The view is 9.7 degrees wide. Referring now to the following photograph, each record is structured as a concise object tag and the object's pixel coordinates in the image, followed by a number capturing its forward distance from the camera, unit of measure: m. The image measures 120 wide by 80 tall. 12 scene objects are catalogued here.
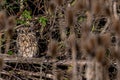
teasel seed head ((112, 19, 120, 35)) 3.03
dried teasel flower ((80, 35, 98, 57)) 2.85
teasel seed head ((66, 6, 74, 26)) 3.21
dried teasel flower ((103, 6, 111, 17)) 3.42
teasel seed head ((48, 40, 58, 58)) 3.31
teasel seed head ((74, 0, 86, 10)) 3.33
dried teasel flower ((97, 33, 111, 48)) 2.92
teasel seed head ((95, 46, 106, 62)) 2.82
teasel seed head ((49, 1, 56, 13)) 3.70
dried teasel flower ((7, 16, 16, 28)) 3.64
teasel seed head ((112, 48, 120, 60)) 3.01
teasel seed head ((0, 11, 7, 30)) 3.57
